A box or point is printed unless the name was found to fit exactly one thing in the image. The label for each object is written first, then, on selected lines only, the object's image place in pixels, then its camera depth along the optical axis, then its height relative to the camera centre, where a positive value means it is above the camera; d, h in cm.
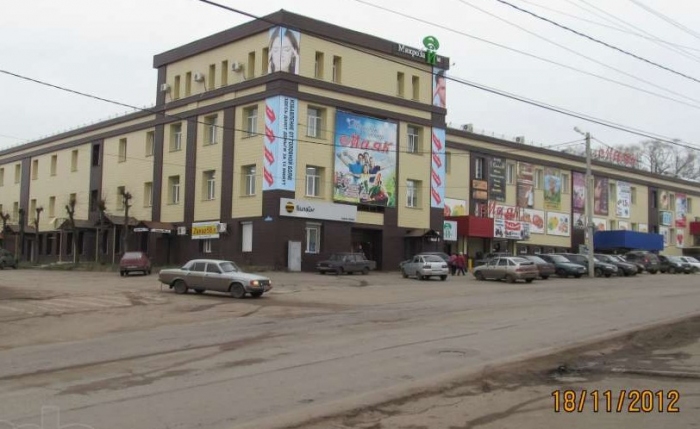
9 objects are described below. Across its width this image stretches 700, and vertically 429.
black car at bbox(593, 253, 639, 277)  4466 -96
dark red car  4009 -143
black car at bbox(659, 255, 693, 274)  5294 -96
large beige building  4384 +598
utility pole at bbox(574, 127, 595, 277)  4300 +221
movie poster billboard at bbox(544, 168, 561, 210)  6606 +608
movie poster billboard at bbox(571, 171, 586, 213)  6912 +607
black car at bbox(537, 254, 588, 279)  4281 -110
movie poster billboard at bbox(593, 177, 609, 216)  7112 +592
